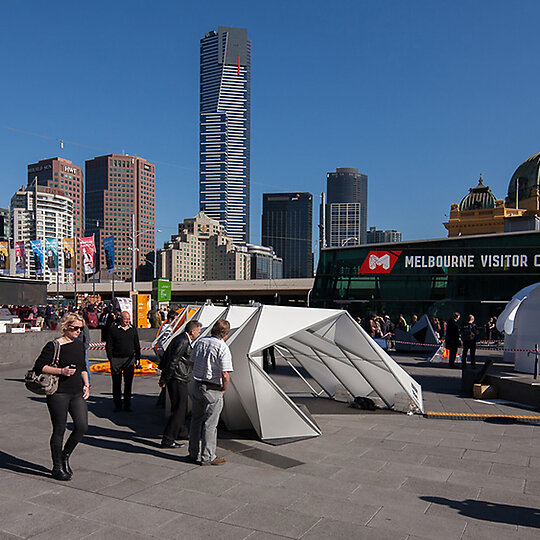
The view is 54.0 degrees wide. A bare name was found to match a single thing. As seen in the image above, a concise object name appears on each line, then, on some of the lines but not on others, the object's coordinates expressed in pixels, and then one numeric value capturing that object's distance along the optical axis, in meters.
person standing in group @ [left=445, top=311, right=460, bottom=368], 16.78
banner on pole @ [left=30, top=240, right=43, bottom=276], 39.48
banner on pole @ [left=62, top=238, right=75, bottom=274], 43.03
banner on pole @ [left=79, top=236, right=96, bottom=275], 37.44
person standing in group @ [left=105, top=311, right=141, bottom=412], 9.09
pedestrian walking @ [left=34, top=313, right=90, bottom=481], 5.50
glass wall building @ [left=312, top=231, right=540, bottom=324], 30.34
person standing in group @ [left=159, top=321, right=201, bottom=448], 7.12
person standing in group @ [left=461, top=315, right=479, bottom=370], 15.88
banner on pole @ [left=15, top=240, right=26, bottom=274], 37.31
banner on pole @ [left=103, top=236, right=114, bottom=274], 37.62
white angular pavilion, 7.66
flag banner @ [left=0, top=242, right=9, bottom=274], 34.92
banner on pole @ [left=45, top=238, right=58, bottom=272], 40.37
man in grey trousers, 6.26
